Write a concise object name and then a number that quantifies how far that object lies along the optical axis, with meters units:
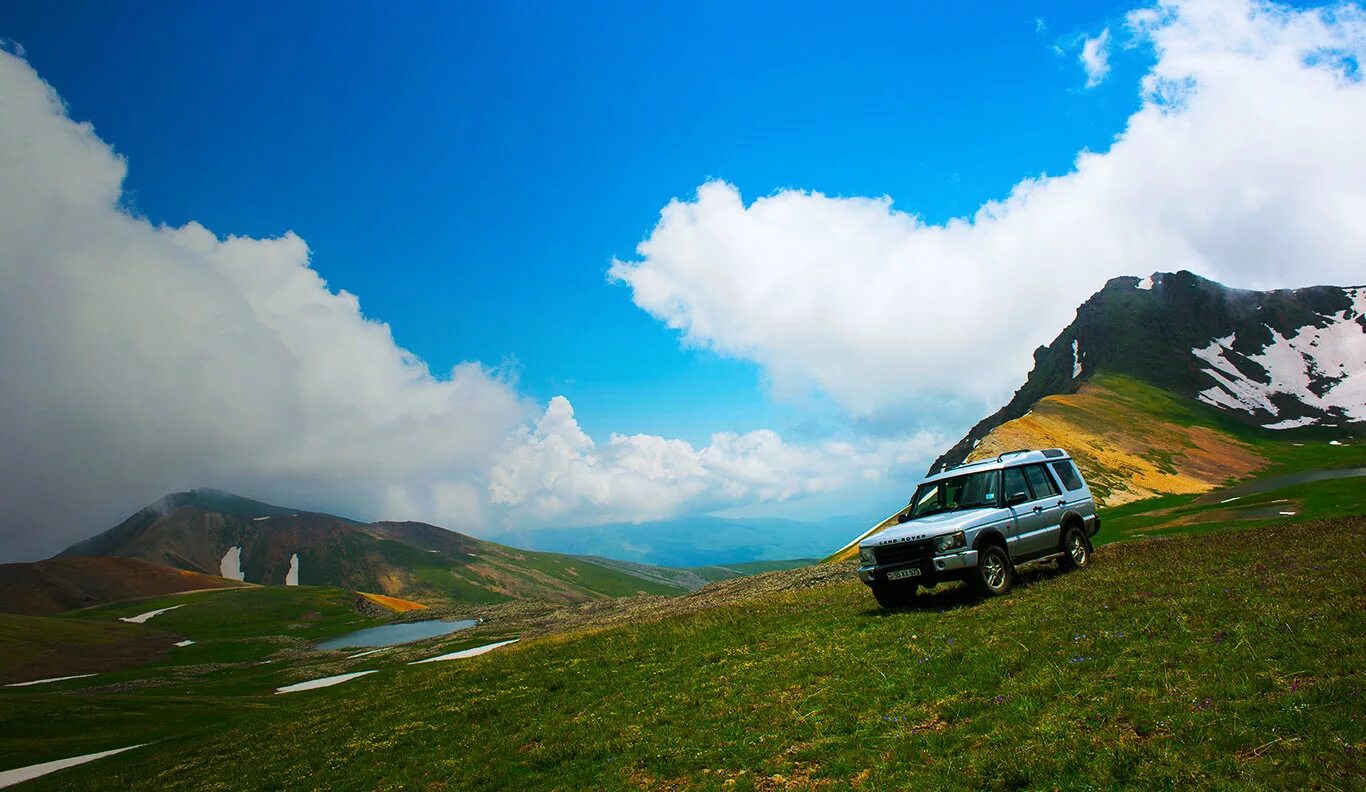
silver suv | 17.55
